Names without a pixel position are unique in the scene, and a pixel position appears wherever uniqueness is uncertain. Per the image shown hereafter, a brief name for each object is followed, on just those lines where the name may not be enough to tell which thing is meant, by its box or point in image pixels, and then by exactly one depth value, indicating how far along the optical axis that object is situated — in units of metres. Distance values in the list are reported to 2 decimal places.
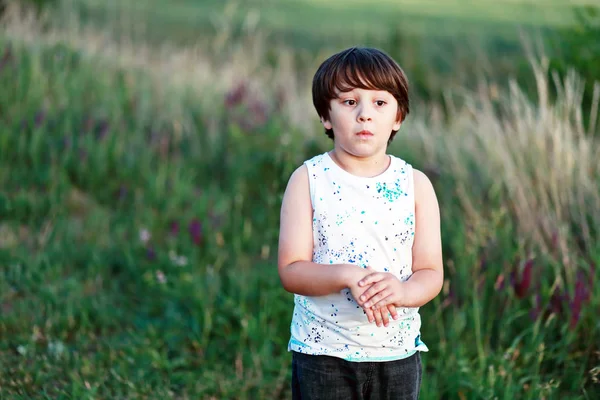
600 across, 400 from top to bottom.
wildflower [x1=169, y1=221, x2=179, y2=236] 4.99
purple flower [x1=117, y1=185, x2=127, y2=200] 5.39
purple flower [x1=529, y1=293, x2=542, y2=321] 3.71
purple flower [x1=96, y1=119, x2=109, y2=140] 5.92
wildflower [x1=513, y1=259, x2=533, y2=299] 3.85
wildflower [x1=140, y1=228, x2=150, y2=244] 4.52
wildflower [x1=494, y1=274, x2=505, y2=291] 3.55
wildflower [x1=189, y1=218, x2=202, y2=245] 4.89
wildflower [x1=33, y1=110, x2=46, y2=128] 5.79
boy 2.19
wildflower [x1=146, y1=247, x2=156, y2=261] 4.66
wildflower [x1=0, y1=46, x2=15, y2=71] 6.48
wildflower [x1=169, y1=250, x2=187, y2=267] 4.38
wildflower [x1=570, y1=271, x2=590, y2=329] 3.58
